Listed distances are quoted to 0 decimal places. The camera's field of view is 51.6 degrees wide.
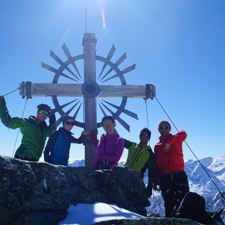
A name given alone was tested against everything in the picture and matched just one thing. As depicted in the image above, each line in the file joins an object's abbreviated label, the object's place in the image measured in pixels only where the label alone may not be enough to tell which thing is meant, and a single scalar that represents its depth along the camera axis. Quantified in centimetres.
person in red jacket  427
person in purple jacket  437
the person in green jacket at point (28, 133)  443
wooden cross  591
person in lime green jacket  470
